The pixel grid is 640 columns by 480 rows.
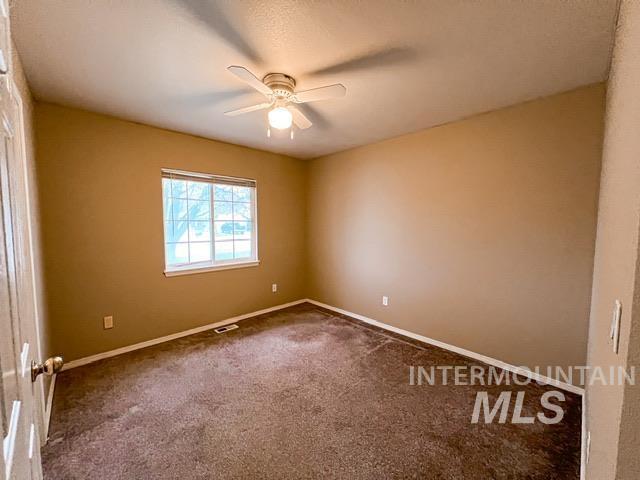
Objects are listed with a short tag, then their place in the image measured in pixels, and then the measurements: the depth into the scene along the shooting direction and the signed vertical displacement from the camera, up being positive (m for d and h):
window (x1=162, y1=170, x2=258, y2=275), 3.17 +0.01
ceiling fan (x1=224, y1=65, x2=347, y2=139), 1.74 +0.86
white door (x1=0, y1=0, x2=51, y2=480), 0.53 -0.26
